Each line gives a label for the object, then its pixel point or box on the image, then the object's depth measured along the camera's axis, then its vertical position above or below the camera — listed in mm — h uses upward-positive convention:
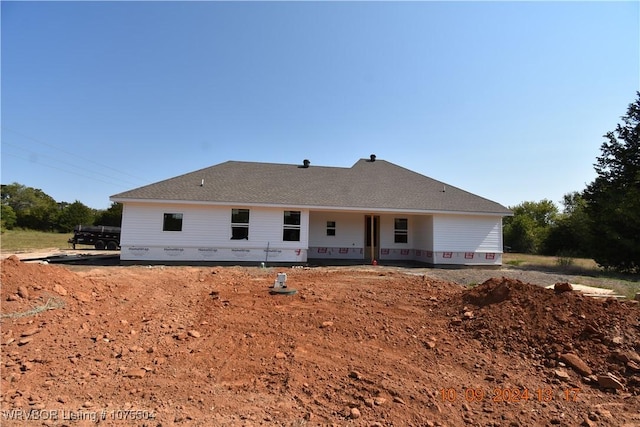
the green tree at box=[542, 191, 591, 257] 31375 +605
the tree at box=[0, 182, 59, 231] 46156 +5169
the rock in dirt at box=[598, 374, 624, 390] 4047 -1733
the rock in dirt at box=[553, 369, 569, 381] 4255 -1730
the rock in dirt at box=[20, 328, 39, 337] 4836 -1534
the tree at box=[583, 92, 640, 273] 17031 +2381
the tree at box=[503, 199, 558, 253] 37062 +1008
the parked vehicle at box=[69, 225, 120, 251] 23703 -318
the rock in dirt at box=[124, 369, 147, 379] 4002 -1752
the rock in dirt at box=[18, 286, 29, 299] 5914 -1132
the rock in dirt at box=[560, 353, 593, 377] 4363 -1654
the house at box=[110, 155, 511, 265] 15492 +1013
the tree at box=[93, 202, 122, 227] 37031 +1676
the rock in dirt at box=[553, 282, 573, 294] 6527 -896
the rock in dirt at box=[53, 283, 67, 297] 6426 -1172
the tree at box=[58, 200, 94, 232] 44469 +2293
